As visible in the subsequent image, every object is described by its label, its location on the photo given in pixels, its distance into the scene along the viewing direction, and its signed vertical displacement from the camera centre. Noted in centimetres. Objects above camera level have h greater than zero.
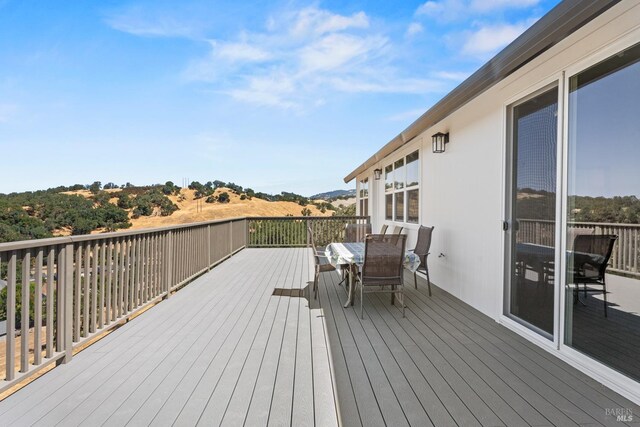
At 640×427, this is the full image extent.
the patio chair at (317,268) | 478 -78
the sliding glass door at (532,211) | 267 +2
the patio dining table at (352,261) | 403 -58
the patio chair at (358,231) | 684 -39
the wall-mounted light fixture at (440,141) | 479 +96
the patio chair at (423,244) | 472 -46
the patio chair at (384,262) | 376 -54
